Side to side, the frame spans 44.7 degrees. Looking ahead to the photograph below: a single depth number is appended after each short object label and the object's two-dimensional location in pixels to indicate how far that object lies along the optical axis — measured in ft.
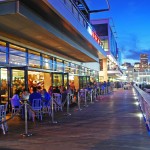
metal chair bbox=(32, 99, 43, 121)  25.56
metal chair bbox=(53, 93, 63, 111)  32.85
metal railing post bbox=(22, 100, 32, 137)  18.20
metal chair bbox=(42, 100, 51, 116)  27.44
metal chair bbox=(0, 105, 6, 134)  19.52
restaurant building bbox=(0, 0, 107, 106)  22.58
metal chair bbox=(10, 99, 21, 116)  26.67
